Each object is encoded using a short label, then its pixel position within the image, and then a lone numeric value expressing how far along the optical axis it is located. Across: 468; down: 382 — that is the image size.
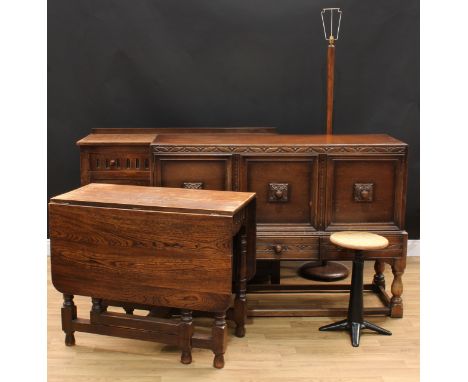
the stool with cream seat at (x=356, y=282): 3.70
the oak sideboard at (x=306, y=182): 3.94
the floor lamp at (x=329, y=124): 4.65
